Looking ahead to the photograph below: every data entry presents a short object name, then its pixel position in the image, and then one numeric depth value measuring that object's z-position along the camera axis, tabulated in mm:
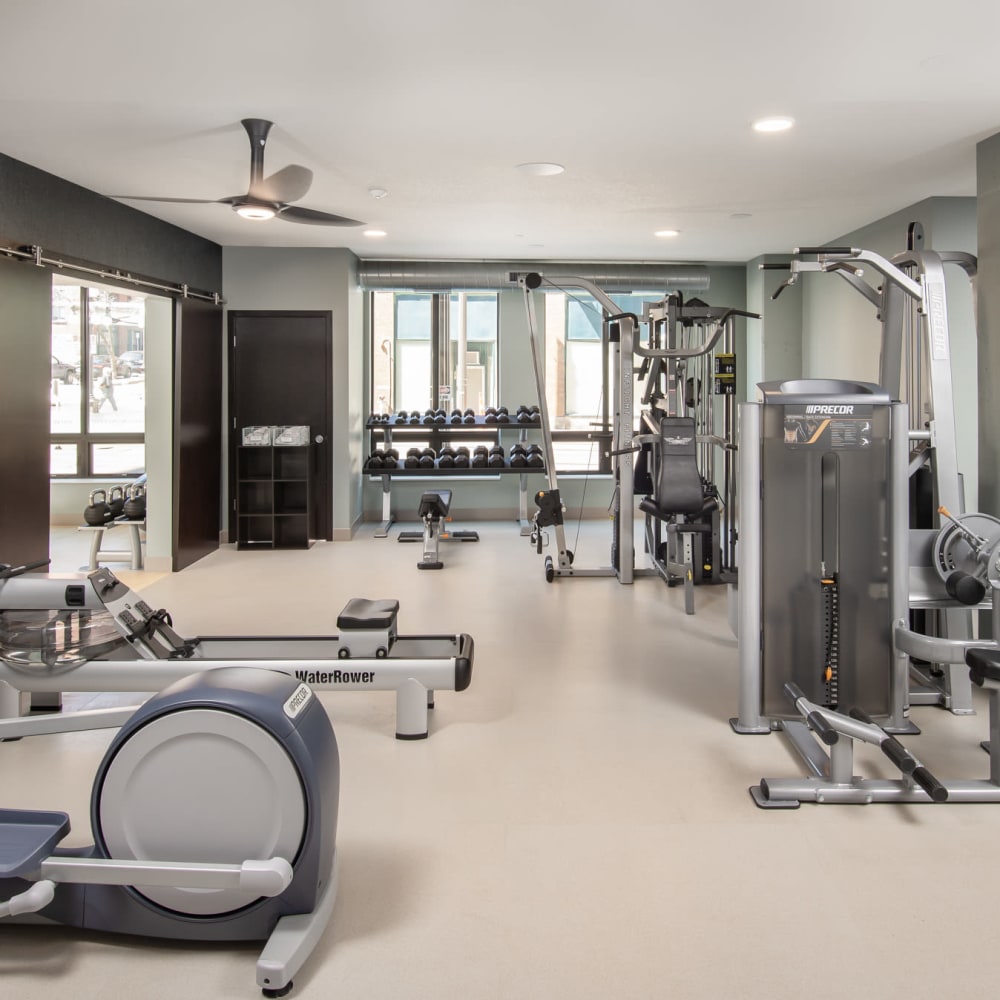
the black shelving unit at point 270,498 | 7492
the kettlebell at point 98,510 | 6406
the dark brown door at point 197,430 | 6641
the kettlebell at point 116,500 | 6664
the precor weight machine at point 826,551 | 3107
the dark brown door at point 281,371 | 7656
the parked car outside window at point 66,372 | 9117
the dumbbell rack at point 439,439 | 8367
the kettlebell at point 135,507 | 6607
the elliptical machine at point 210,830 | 1799
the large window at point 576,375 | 9570
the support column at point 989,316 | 4301
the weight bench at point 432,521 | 6637
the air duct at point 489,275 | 8070
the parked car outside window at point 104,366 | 9250
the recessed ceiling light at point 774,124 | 4066
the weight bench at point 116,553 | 6420
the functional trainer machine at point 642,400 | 5836
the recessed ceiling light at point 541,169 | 4938
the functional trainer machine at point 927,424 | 3480
